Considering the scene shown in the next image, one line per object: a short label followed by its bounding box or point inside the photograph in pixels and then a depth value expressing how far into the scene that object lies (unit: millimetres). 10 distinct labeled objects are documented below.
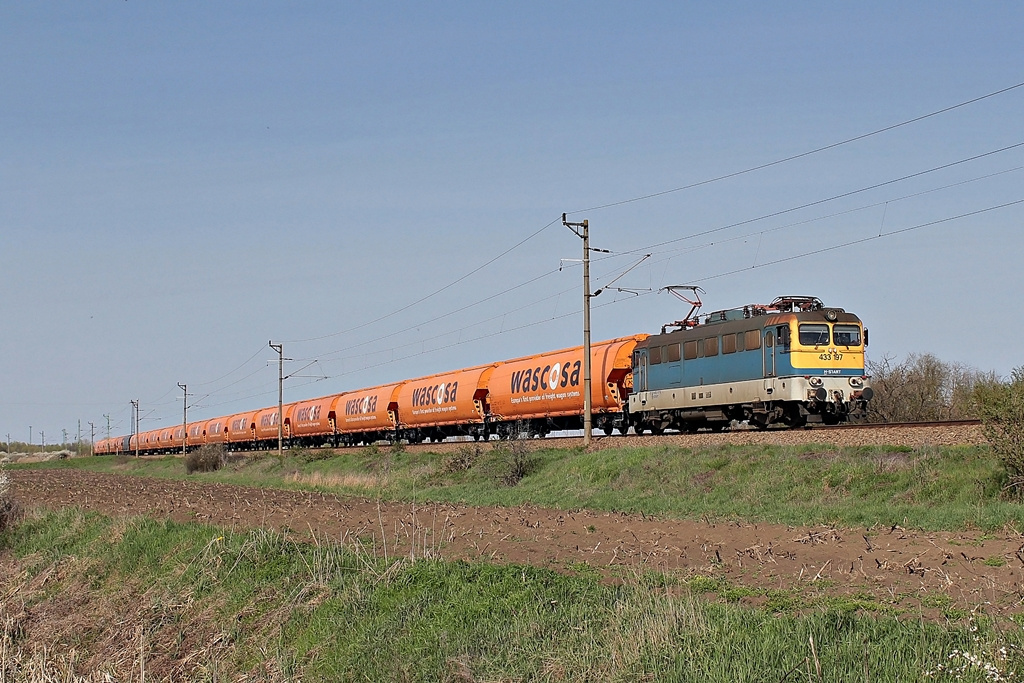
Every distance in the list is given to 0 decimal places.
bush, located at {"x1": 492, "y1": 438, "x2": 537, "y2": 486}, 34438
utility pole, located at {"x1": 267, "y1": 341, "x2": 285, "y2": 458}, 61412
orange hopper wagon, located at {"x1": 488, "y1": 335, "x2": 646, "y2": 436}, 39781
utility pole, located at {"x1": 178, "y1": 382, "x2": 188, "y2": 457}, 87006
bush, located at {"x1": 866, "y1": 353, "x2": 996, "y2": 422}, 41438
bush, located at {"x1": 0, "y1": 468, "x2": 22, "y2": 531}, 27311
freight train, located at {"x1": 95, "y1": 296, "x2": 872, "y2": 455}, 30422
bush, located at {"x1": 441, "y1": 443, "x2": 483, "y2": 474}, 37875
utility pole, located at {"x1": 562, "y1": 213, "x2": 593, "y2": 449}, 35281
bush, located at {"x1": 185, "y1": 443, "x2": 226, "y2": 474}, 67188
